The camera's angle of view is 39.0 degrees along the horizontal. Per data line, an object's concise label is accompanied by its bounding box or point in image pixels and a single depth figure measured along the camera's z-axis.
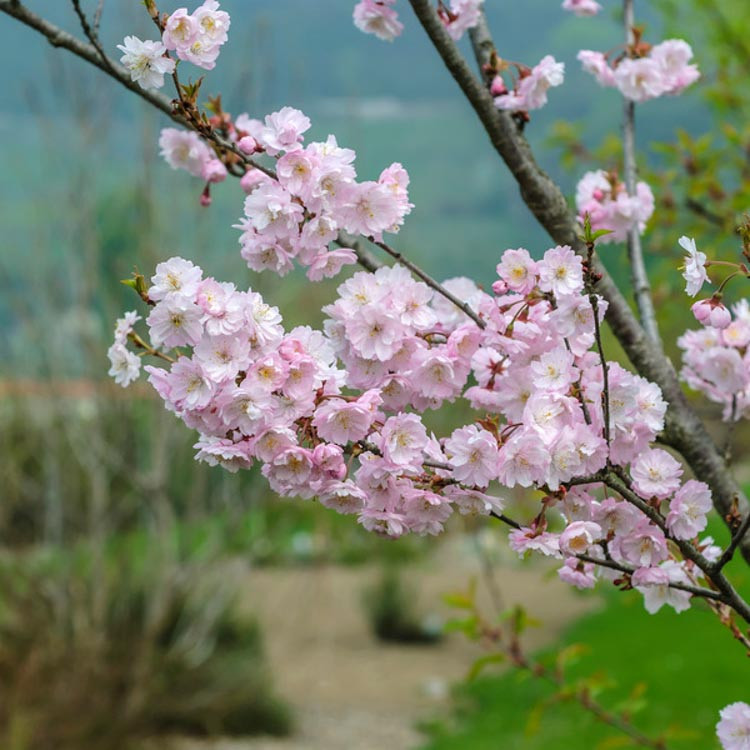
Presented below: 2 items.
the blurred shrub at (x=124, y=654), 5.29
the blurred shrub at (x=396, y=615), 10.05
